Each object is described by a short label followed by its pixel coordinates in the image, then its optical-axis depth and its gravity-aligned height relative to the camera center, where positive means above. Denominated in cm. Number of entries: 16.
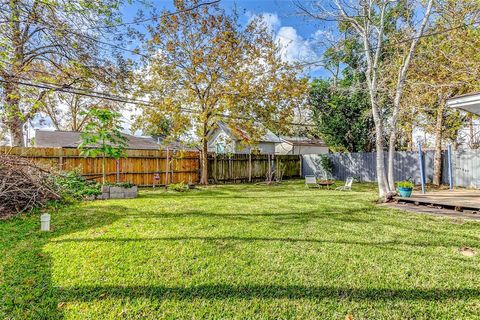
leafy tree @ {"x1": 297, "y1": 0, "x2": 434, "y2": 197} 791 +464
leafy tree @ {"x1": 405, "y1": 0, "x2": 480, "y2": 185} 858 +347
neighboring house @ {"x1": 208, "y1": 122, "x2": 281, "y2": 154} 1905 +199
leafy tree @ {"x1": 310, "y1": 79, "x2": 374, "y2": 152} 1529 +287
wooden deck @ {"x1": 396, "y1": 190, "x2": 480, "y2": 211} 628 -97
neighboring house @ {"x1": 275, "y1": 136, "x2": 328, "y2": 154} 2525 +196
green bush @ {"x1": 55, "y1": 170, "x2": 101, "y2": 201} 715 -61
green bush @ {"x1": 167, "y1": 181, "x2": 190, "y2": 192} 1005 -85
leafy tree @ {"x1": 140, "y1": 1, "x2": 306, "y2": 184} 1123 +416
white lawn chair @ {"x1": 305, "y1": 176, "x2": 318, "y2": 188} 1123 -65
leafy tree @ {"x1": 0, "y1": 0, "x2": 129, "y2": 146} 604 +351
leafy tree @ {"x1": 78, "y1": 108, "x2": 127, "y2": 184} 741 +94
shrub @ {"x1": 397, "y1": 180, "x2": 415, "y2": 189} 767 -60
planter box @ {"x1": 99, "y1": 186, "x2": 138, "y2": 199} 790 -82
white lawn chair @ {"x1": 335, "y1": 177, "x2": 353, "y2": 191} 1064 -91
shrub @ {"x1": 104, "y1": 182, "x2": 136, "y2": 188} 825 -60
